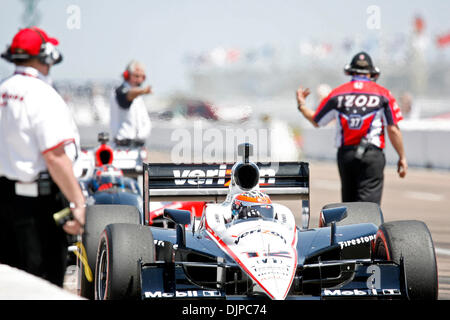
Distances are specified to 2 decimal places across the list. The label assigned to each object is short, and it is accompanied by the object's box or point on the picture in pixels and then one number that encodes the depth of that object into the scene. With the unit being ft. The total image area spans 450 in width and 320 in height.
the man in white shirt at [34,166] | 35.09
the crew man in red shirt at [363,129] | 63.57
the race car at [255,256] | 41.50
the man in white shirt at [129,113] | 81.30
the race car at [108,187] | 60.95
